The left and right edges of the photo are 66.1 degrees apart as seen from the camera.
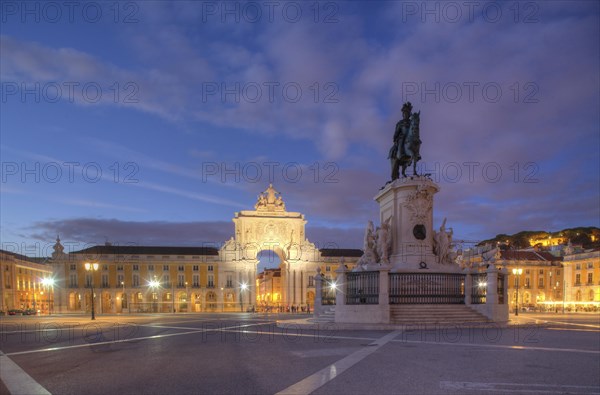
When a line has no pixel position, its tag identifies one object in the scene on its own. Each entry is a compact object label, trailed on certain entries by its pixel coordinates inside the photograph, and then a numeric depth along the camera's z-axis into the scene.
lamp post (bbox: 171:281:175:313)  75.44
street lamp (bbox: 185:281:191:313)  77.81
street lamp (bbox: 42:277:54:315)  74.62
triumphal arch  79.81
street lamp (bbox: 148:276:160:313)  77.25
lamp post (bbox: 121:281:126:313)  76.19
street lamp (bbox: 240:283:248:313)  78.04
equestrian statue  24.45
